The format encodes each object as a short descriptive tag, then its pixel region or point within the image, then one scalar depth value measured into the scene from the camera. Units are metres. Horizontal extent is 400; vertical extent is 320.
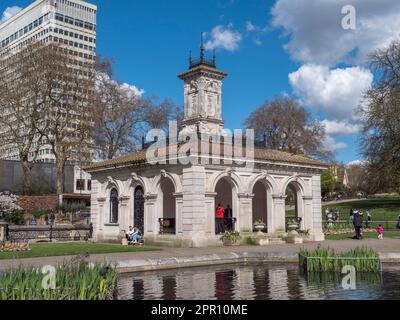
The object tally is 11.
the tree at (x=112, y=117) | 49.75
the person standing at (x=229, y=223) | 26.81
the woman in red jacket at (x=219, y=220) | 26.56
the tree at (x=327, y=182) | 97.17
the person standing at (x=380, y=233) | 28.14
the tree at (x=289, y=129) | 65.50
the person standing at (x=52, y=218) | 41.85
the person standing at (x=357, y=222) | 27.84
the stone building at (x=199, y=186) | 24.84
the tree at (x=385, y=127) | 47.44
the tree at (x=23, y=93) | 47.06
